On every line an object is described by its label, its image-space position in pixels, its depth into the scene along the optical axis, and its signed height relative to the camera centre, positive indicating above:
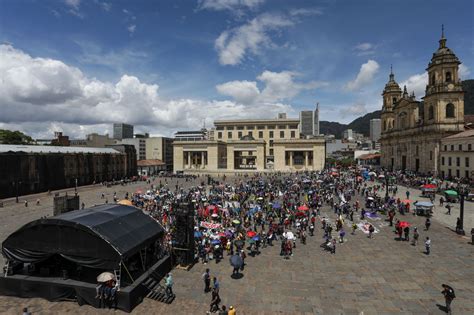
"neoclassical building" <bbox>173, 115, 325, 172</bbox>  78.25 +2.36
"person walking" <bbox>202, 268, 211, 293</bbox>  12.53 -5.91
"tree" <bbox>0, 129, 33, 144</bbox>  71.71 +5.82
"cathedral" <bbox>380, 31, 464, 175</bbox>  50.31 +8.36
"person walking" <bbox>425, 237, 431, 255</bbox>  16.43 -5.56
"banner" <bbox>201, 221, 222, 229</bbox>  19.39 -4.98
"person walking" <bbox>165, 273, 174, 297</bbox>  11.97 -5.88
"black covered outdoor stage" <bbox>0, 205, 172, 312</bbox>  11.92 -4.70
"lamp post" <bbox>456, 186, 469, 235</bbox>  19.97 -5.17
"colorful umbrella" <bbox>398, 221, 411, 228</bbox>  18.75 -4.81
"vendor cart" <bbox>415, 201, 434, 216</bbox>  24.32 -4.93
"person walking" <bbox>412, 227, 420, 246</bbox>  18.16 -5.44
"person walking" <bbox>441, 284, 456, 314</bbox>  10.18 -5.34
